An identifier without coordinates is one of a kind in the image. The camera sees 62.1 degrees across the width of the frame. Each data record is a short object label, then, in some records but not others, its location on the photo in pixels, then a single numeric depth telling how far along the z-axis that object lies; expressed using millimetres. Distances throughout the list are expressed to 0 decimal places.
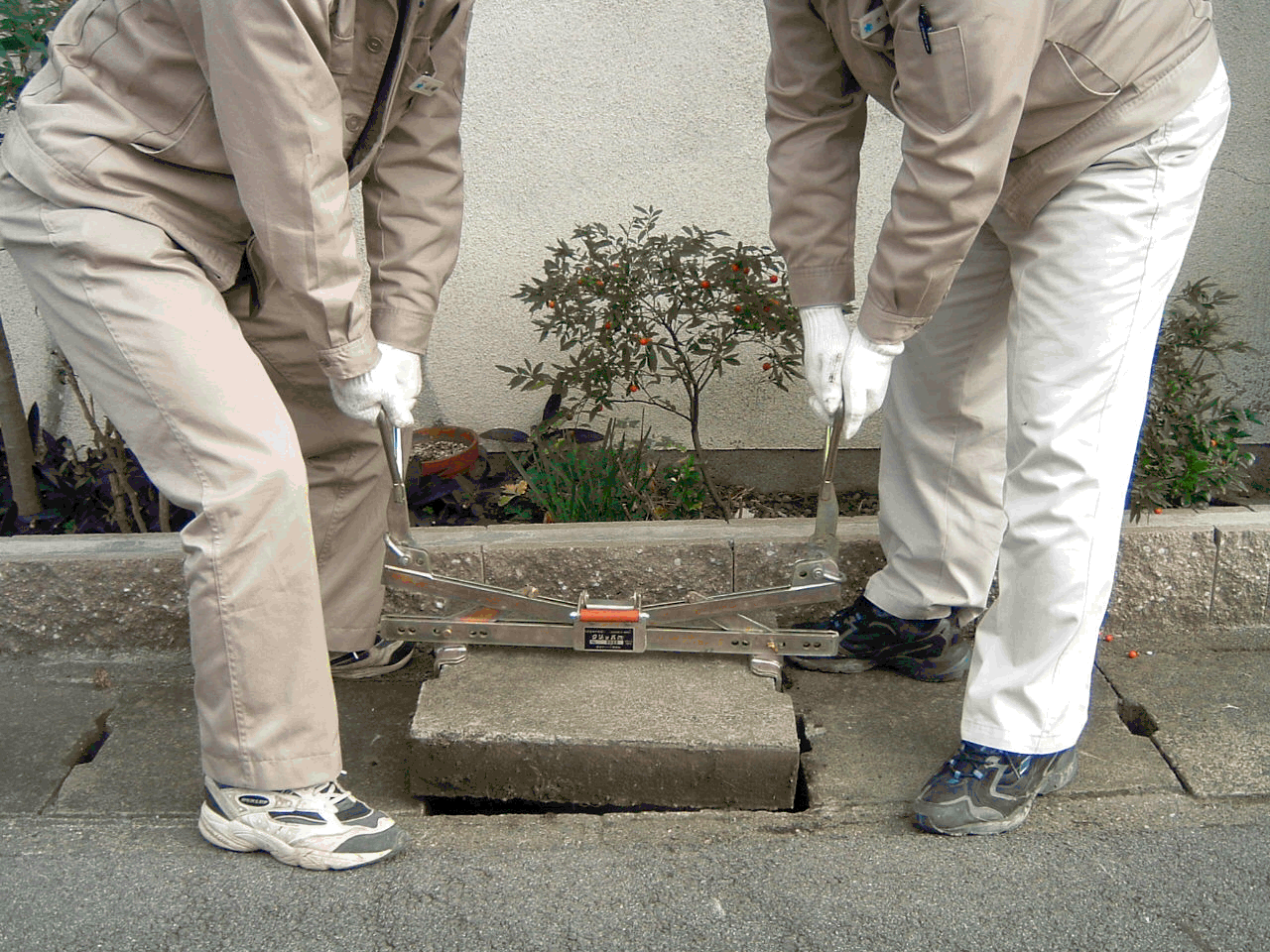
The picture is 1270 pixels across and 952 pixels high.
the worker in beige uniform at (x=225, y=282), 1918
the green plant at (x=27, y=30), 2791
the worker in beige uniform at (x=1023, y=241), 1846
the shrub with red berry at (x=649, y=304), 3133
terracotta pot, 3416
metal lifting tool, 2527
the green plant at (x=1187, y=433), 2986
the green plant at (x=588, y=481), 3238
